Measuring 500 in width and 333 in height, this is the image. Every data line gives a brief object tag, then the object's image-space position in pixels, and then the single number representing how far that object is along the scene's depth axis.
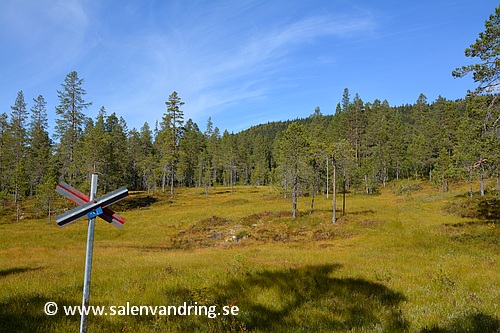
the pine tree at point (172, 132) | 64.75
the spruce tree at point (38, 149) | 62.56
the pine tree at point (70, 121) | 55.56
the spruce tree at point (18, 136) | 58.12
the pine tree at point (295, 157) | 36.84
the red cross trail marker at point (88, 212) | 3.94
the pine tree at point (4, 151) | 54.53
